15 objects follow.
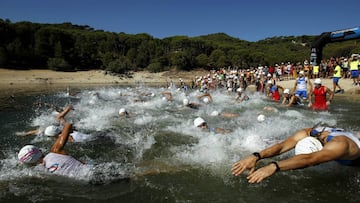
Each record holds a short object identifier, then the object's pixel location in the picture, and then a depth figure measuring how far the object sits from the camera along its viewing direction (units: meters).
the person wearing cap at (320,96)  10.36
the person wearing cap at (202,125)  8.48
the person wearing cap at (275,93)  15.41
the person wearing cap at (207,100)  15.05
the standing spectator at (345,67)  22.30
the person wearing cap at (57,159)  5.17
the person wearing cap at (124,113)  11.41
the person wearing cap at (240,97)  15.74
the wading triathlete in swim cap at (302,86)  12.70
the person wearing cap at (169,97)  16.44
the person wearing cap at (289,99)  12.73
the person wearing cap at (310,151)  3.07
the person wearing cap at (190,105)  13.38
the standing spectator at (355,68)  17.67
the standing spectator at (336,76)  15.55
